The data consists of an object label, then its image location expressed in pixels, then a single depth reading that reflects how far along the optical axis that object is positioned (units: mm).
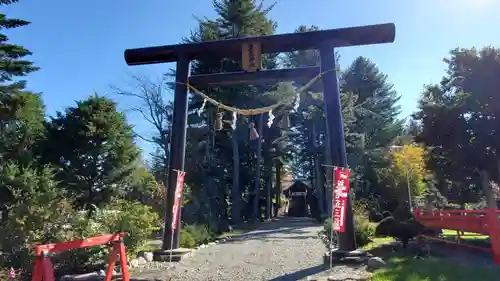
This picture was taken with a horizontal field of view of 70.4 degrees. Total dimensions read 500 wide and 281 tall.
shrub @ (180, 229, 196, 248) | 10422
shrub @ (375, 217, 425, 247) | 9305
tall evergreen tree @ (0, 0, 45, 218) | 9117
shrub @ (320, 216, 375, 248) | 9765
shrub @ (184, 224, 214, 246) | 11794
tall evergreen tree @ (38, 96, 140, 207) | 14219
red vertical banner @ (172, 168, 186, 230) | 8477
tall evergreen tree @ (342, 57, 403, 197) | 26203
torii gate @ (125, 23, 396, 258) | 7895
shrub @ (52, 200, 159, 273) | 7266
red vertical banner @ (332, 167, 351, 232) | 7160
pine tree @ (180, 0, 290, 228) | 22156
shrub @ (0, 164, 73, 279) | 7195
